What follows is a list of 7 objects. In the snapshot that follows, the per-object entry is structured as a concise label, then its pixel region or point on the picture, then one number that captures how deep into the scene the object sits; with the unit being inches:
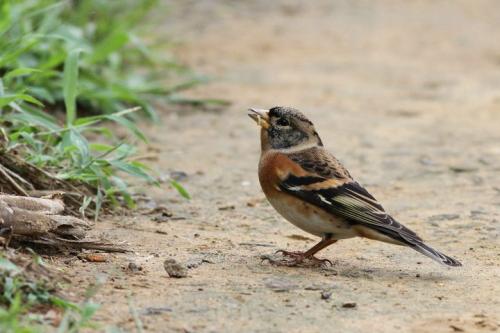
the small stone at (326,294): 396.9
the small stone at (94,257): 426.3
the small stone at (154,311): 362.3
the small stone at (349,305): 387.6
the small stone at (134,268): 415.5
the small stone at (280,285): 406.3
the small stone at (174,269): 409.4
